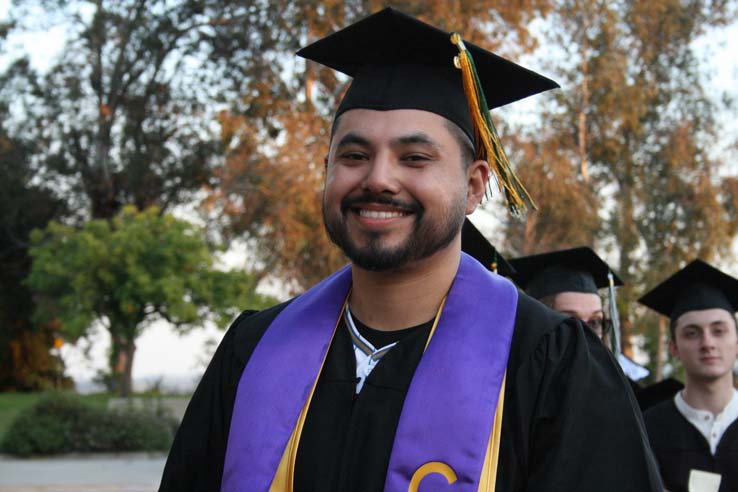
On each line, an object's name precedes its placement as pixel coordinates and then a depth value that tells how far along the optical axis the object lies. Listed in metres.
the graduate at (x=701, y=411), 4.50
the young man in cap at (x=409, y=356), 2.25
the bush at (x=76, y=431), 15.66
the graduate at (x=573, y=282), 5.13
